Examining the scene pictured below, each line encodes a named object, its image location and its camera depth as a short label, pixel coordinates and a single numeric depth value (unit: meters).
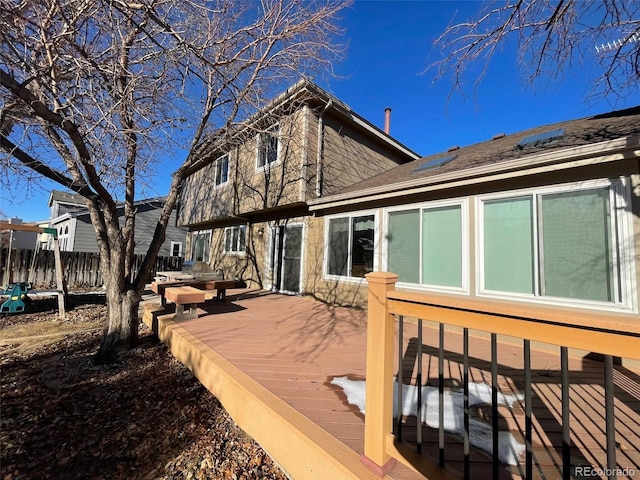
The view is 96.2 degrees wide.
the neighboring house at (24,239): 24.04
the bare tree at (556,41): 3.41
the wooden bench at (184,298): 4.86
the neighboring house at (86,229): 16.47
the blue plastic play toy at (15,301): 7.61
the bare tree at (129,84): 3.76
